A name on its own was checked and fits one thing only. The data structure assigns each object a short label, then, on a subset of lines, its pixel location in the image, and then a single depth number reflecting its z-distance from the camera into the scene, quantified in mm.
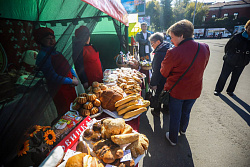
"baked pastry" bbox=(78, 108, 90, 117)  1606
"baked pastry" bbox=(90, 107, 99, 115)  1688
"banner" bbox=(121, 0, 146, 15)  24806
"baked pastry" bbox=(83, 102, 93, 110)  1684
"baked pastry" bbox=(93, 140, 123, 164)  979
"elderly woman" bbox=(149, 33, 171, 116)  2730
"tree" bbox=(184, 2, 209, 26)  34575
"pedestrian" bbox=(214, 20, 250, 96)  3561
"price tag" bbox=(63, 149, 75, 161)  982
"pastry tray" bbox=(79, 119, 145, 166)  1114
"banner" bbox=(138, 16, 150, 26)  29666
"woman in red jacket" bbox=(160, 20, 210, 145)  1739
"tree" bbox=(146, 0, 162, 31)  39562
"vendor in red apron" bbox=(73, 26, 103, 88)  2365
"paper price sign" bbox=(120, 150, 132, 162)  1009
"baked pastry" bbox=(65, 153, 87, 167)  859
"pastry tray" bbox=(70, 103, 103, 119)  1653
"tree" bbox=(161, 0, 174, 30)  37781
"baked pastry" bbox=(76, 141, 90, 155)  1058
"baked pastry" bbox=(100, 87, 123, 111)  1804
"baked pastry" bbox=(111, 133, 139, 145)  1093
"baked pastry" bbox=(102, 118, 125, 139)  1176
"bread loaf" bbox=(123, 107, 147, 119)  1667
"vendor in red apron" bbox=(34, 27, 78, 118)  1651
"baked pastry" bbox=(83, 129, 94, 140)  1251
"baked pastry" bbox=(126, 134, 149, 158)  1128
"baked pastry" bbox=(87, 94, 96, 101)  1795
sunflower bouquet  999
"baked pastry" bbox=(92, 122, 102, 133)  1333
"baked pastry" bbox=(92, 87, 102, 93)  2091
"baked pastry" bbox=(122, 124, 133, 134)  1219
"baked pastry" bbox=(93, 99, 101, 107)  1801
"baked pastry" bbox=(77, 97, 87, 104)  1713
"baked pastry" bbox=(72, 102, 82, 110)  1700
